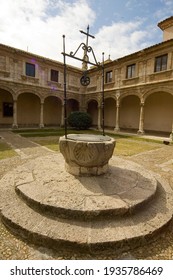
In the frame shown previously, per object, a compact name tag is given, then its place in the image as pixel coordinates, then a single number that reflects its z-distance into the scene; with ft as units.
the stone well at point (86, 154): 10.56
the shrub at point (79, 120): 55.62
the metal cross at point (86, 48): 16.66
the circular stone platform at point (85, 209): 6.94
